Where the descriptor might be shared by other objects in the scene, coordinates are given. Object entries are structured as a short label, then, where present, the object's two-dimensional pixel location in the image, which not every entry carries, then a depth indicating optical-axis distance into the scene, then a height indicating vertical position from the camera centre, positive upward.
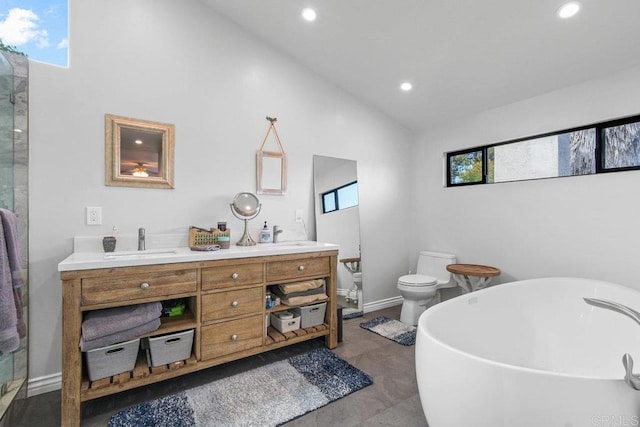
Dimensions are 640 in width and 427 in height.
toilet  2.99 -0.73
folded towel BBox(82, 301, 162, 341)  1.63 -0.60
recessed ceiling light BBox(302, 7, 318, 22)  2.34 +1.57
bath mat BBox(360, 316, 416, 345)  2.77 -1.13
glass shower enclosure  1.77 +0.32
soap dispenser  2.74 -0.20
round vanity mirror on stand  2.54 +0.04
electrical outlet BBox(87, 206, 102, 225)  2.08 -0.01
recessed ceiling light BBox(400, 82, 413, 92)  3.03 +1.29
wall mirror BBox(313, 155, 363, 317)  3.15 -0.04
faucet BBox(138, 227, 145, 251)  2.17 -0.19
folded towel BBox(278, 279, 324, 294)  2.37 -0.58
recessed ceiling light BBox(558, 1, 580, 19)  1.91 +1.31
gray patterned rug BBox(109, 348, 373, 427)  1.69 -1.14
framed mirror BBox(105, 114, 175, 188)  2.14 +0.45
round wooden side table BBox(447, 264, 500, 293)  2.82 -0.56
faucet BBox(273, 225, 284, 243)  2.81 -0.17
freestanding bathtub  1.10 -0.71
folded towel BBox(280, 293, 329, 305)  2.40 -0.69
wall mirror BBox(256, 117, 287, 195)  2.77 +0.45
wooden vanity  1.60 -0.55
